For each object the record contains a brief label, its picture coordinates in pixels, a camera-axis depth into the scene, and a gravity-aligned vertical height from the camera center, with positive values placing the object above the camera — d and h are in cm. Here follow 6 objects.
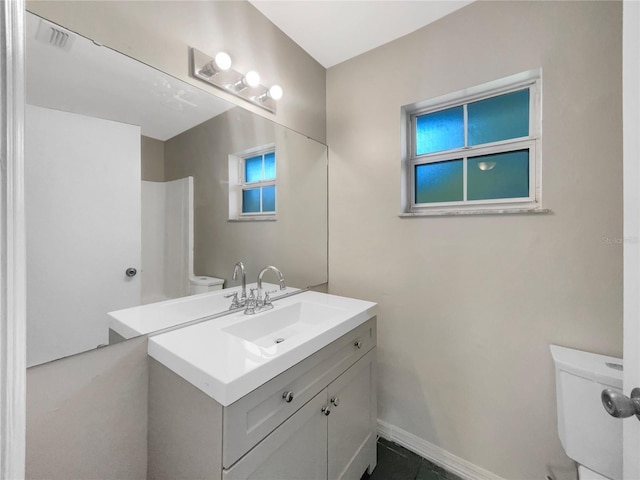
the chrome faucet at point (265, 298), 132 -31
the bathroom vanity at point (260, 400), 75 -54
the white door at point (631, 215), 60 +5
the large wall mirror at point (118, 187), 77 +19
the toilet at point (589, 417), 96 -68
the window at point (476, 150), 131 +48
